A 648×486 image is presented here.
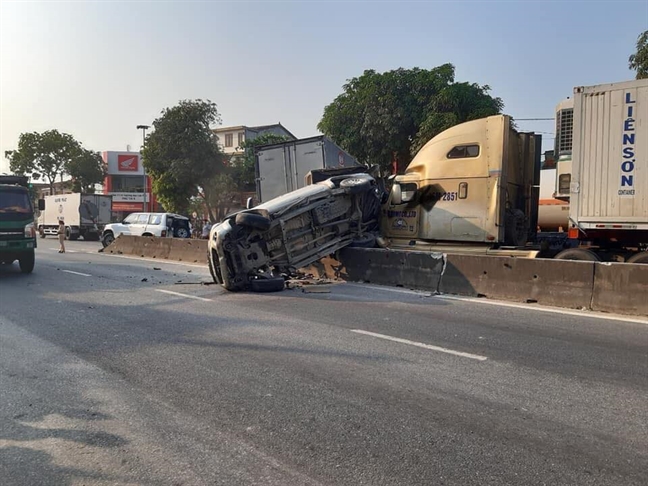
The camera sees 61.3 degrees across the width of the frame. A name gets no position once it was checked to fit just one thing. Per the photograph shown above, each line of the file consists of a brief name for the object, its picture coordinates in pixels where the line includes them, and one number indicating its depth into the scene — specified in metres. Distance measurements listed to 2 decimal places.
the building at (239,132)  60.03
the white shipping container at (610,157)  9.45
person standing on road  23.33
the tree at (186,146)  33.69
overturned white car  10.38
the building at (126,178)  57.06
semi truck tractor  9.58
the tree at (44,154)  49.69
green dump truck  13.41
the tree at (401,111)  25.28
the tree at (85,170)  51.47
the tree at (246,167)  39.50
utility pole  44.25
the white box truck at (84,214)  35.62
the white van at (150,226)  25.61
